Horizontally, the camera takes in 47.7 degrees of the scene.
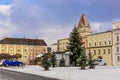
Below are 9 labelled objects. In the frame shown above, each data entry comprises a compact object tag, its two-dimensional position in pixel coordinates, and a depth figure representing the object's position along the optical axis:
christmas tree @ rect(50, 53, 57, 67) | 23.04
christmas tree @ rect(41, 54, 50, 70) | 18.84
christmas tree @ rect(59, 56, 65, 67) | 24.44
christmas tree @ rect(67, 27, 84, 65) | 27.72
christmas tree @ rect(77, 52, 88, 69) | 17.18
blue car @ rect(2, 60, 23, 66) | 32.53
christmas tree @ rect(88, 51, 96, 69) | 17.79
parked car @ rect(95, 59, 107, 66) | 33.87
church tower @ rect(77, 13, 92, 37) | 57.72
